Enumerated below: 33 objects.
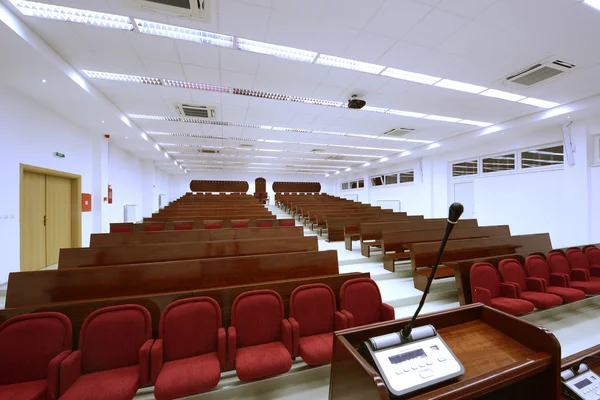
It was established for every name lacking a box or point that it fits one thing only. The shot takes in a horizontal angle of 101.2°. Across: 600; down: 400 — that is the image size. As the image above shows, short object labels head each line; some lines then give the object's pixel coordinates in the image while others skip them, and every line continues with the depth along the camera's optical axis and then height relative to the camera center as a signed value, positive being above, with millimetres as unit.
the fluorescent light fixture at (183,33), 2818 +2052
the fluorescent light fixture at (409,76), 3833 +2019
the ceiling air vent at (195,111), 5070 +2028
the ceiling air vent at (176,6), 2385 +1973
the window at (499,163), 7002 +1080
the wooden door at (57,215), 4672 -164
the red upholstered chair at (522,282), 2707 -985
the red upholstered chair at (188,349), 1446 -1000
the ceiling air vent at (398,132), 6781 +1978
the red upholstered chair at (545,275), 2950 -960
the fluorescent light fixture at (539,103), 4864 +1938
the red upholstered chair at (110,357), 1395 -960
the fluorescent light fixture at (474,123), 6154 +1965
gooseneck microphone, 667 -44
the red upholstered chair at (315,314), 1938 -915
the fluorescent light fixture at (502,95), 4496 +1971
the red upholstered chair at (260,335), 1625 -986
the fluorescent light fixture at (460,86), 4176 +1989
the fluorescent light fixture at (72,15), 2506 +2047
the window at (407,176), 10720 +1100
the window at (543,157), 5941 +1059
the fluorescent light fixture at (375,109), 5297 +2014
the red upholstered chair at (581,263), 3425 -909
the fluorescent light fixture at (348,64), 3502 +2038
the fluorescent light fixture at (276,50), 3150 +2046
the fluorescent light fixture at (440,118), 5797 +1983
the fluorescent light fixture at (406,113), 5500 +1999
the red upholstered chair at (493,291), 2471 -1003
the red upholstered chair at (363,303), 2133 -890
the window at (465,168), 8047 +1091
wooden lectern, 683 -534
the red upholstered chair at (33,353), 1392 -885
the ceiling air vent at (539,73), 3589 +1939
